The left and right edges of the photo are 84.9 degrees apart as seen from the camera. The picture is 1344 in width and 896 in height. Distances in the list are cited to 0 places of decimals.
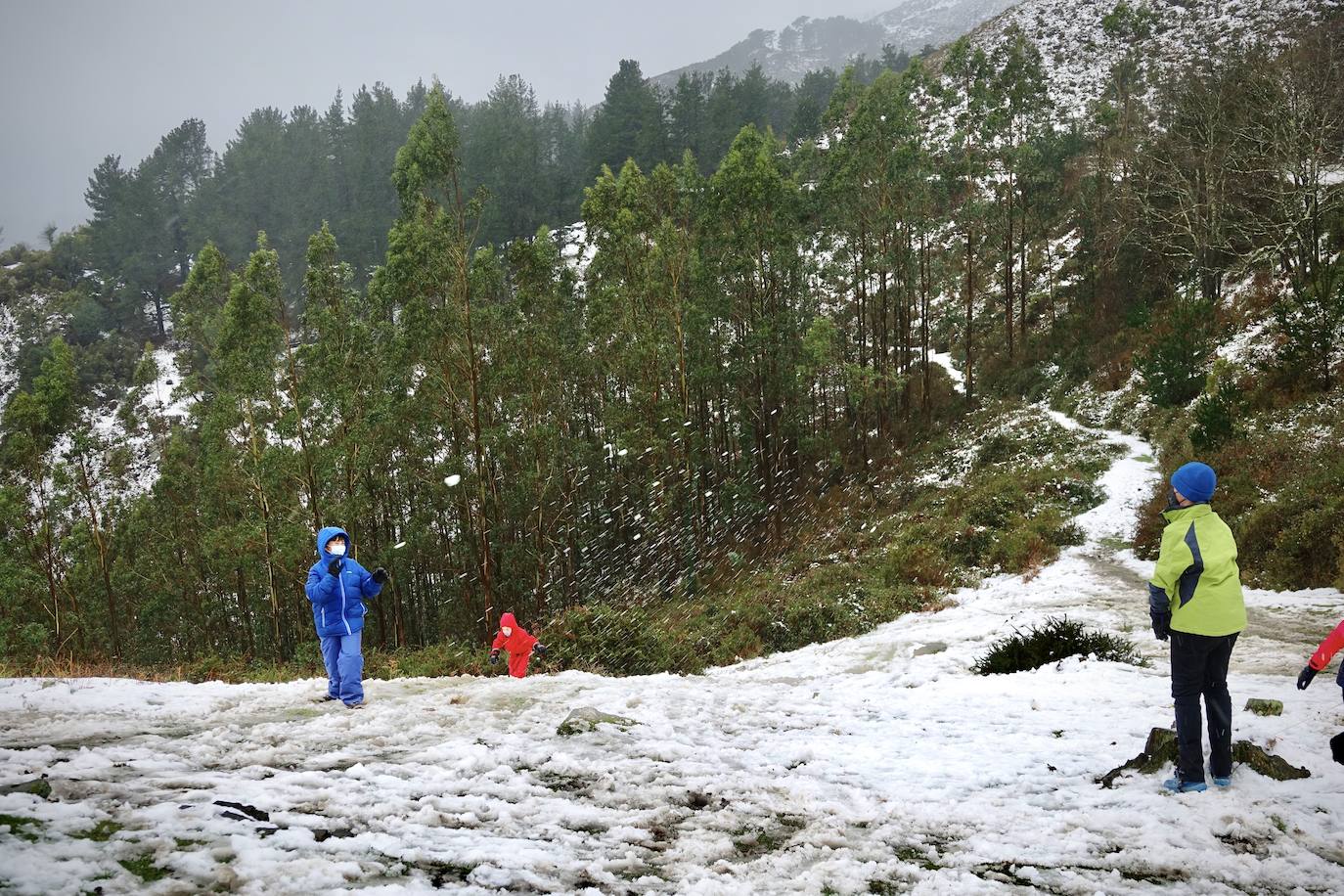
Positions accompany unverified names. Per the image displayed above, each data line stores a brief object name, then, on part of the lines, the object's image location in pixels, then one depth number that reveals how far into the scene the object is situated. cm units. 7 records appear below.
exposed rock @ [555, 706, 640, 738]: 596
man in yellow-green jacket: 444
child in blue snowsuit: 673
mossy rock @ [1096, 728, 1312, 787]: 450
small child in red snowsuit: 936
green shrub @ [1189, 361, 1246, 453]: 1620
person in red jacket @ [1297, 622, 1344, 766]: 431
